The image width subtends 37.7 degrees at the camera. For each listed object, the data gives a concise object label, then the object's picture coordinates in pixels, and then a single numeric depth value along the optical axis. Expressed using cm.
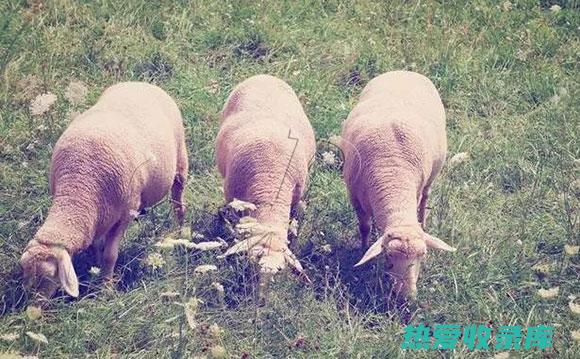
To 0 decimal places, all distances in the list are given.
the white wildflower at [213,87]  820
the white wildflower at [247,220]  490
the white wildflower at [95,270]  496
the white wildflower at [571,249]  509
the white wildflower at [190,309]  431
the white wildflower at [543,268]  576
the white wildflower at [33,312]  484
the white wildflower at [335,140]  685
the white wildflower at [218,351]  464
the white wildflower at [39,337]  439
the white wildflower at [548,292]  486
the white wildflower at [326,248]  580
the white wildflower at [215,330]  484
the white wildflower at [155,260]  449
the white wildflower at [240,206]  494
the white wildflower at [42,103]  591
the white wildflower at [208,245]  464
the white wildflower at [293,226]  541
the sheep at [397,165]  563
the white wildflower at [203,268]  466
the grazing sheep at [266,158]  543
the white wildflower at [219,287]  486
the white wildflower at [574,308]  488
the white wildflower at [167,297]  533
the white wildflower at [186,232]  480
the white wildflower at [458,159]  650
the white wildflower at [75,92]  682
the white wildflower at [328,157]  582
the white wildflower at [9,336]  461
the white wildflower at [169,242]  440
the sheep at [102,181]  521
